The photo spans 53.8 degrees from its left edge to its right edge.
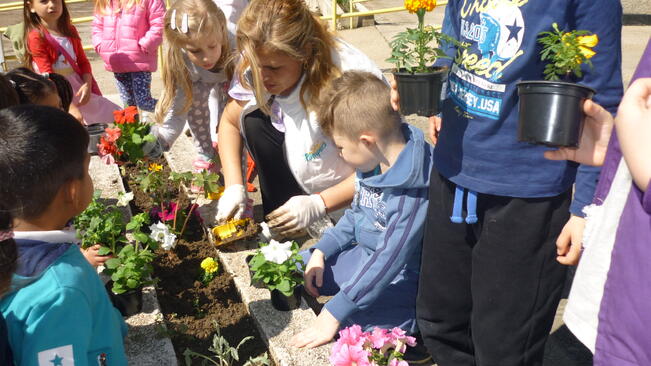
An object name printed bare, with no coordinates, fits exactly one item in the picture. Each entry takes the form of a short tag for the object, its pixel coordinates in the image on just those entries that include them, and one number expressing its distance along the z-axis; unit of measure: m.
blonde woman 2.64
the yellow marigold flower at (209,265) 2.83
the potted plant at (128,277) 2.40
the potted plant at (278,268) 2.36
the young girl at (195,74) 3.19
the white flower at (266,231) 2.82
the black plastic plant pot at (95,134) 3.65
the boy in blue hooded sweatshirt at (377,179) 2.25
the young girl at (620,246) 1.20
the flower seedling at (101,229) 2.59
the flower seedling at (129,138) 3.52
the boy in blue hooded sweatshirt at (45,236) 1.65
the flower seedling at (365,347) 1.86
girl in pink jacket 4.55
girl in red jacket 4.34
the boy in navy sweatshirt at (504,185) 1.69
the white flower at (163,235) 2.71
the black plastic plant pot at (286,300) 2.45
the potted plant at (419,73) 1.86
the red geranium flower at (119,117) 3.59
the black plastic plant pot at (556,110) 1.50
